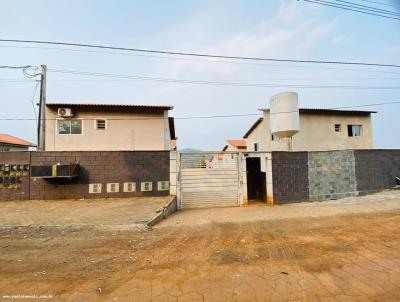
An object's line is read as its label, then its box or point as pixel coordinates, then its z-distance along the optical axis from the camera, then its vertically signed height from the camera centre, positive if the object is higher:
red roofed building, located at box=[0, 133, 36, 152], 27.16 +3.41
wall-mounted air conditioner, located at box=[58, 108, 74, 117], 14.23 +3.43
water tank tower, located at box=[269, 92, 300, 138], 14.86 +3.17
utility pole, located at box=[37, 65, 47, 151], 12.06 +2.52
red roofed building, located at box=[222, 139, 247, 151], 32.41 +2.86
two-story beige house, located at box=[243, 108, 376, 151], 18.88 +2.52
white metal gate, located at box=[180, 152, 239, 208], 11.35 -0.80
